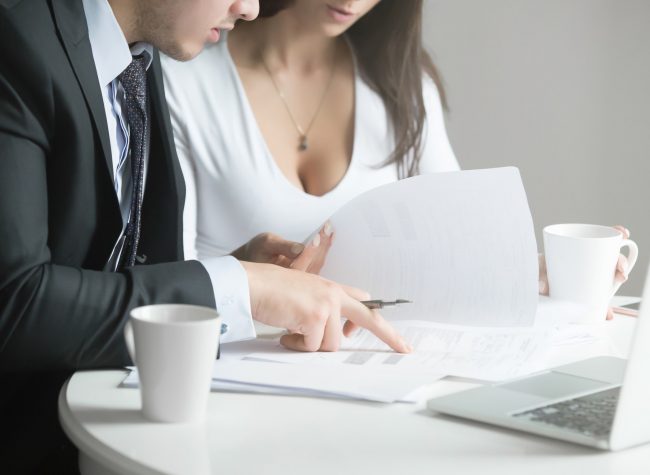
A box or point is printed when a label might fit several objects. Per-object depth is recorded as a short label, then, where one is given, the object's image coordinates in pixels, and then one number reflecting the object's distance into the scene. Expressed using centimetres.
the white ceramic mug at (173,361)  135
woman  225
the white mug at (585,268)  173
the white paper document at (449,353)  154
